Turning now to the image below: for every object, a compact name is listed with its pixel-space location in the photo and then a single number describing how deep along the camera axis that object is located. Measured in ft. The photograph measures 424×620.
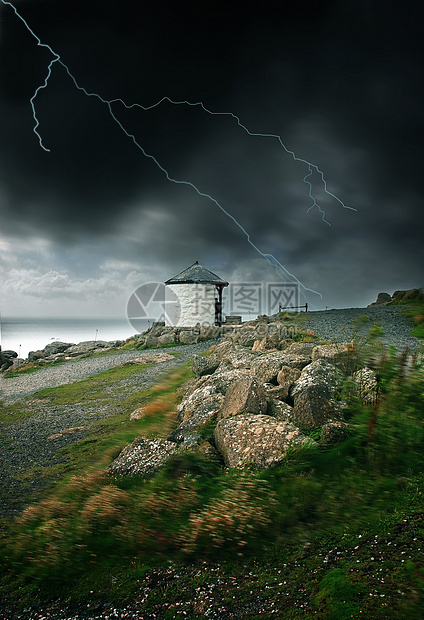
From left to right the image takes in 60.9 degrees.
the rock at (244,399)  18.06
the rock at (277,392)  19.53
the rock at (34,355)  101.42
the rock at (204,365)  34.42
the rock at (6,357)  97.86
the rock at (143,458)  16.01
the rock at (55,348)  112.68
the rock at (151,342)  89.71
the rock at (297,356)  23.98
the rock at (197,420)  18.90
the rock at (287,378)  20.07
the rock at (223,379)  23.91
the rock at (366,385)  17.83
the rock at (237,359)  29.58
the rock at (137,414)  26.55
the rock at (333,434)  15.14
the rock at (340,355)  21.21
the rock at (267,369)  22.60
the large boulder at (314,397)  16.96
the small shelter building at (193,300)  107.65
